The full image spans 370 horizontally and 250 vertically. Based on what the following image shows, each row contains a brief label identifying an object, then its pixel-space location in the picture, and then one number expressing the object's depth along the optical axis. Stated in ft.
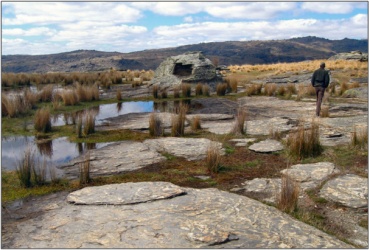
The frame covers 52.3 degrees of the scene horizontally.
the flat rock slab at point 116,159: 21.47
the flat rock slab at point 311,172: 18.06
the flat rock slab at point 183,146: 24.06
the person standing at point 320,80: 35.76
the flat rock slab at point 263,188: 16.67
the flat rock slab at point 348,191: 15.79
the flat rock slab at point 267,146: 24.13
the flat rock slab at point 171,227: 11.87
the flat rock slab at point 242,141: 26.11
